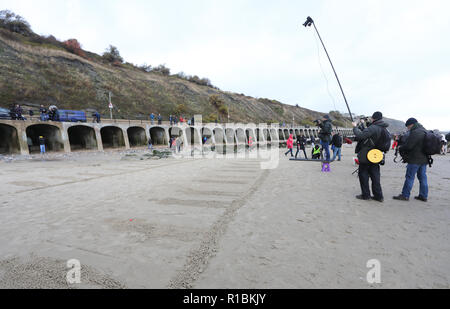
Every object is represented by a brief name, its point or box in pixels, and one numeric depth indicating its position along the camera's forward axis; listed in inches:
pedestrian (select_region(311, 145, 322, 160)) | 515.2
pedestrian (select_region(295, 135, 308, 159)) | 569.0
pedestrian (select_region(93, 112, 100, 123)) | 974.3
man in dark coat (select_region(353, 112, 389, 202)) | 179.3
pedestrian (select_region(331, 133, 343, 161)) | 455.8
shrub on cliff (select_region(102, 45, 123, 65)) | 2453.0
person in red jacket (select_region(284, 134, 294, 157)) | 585.8
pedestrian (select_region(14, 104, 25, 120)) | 745.3
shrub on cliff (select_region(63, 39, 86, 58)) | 2073.1
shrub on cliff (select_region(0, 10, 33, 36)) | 1772.9
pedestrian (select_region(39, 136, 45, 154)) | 753.6
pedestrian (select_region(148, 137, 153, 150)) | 1103.0
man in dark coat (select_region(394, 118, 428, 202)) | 182.7
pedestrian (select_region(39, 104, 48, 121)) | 815.9
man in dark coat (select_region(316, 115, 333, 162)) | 356.9
